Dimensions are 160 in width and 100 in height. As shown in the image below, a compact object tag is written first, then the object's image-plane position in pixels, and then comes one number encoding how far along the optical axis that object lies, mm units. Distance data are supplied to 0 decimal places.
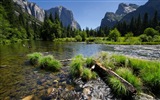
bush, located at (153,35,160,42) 32286
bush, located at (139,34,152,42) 33814
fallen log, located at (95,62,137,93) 3283
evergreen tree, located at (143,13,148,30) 53879
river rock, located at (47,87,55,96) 3973
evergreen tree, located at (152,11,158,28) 52342
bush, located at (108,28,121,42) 39581
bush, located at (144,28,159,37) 38623
